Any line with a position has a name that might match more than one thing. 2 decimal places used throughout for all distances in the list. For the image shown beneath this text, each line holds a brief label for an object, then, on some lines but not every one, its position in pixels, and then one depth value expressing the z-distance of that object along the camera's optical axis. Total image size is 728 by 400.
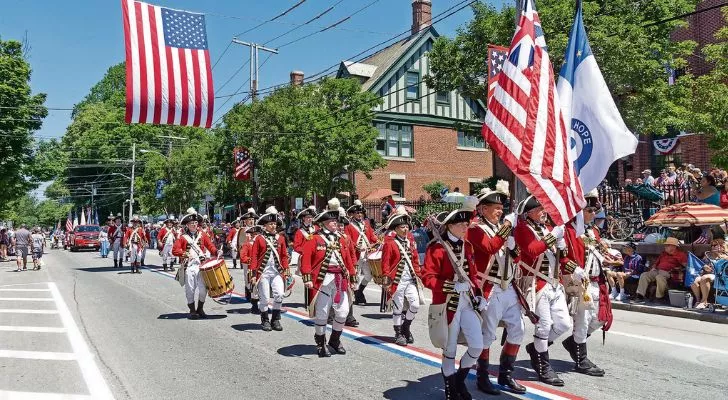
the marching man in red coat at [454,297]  5.71
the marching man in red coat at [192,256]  11.38
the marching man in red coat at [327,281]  8.04
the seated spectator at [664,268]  12.82
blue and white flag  7.83
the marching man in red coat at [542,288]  6.36
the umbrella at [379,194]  34.00
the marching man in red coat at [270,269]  9.93
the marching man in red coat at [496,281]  5.83
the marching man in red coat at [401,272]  8.91
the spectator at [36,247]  26.17
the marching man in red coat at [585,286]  6.65
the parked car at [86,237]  42.84
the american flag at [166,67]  13.31
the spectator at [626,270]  13.61
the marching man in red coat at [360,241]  13.18
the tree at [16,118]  32.25
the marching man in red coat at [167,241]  22.27
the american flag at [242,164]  30.80
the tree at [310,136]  29.44
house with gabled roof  37.44
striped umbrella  13.16
